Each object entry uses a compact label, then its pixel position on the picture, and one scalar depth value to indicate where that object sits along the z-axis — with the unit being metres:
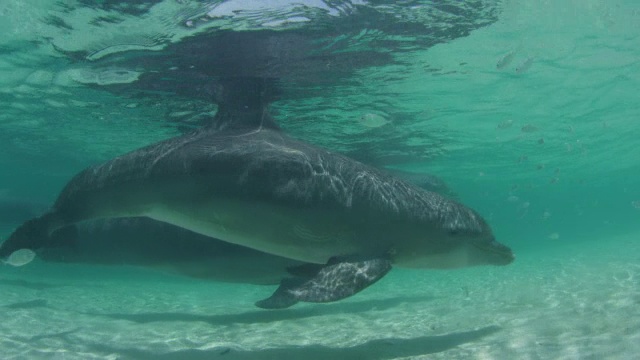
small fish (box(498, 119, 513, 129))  17.76
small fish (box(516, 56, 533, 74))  12.90
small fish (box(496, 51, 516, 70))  12.48
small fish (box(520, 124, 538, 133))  17.19
